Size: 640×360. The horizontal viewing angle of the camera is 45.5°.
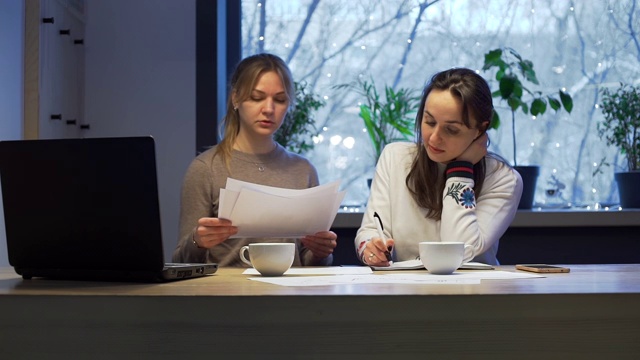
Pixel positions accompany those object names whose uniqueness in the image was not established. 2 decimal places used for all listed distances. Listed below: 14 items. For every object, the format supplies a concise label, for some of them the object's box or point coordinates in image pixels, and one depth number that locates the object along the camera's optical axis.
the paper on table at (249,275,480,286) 1.30
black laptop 1.28
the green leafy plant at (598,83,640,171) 3.31
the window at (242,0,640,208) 3.54
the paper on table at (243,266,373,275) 1.59
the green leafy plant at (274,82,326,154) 3.32
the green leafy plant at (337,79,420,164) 3.35
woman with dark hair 2.05
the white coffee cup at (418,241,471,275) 1.53
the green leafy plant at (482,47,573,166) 3.17
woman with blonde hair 2.22
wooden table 1.04
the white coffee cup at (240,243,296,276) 1.51
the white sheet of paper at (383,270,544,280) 1.43
